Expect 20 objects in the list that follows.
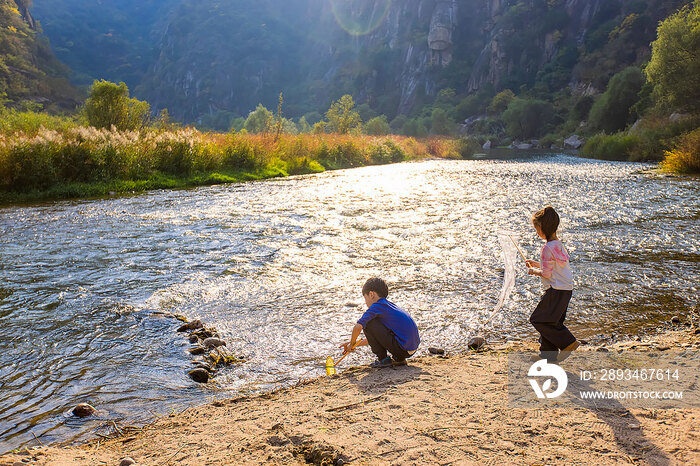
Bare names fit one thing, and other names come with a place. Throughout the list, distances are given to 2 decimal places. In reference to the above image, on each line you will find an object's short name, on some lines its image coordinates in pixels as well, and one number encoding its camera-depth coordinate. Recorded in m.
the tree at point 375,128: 67.37
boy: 5.29
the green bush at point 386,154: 43.31
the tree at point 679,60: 40.41
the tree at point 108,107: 27.41
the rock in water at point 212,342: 6.11
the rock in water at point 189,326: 6.64
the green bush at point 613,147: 42.71
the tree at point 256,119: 72.06
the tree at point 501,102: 134.00
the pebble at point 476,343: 6.12
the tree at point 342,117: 50.78
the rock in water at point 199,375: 5.29
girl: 5.20
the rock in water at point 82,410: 4.56
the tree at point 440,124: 100.12
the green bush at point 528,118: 107.06
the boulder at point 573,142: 78.96
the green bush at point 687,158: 27.25
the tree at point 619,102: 68.31
